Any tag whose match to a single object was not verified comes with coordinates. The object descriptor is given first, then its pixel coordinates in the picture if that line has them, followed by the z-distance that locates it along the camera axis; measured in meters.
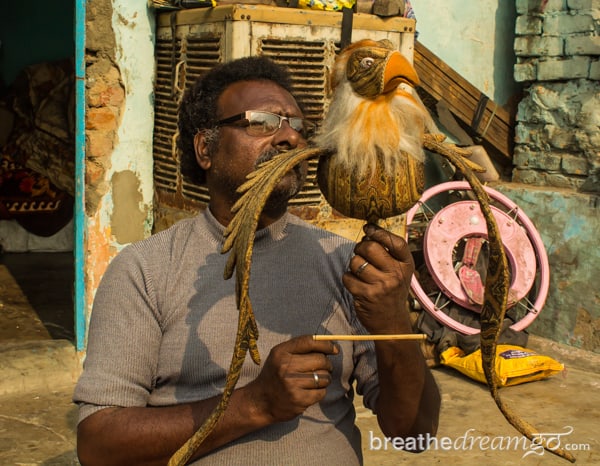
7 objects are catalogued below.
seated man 1.81
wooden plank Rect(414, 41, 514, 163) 5.73
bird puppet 1.63
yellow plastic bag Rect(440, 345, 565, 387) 4.81
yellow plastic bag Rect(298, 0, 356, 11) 4.58
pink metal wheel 5.17
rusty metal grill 4.54
